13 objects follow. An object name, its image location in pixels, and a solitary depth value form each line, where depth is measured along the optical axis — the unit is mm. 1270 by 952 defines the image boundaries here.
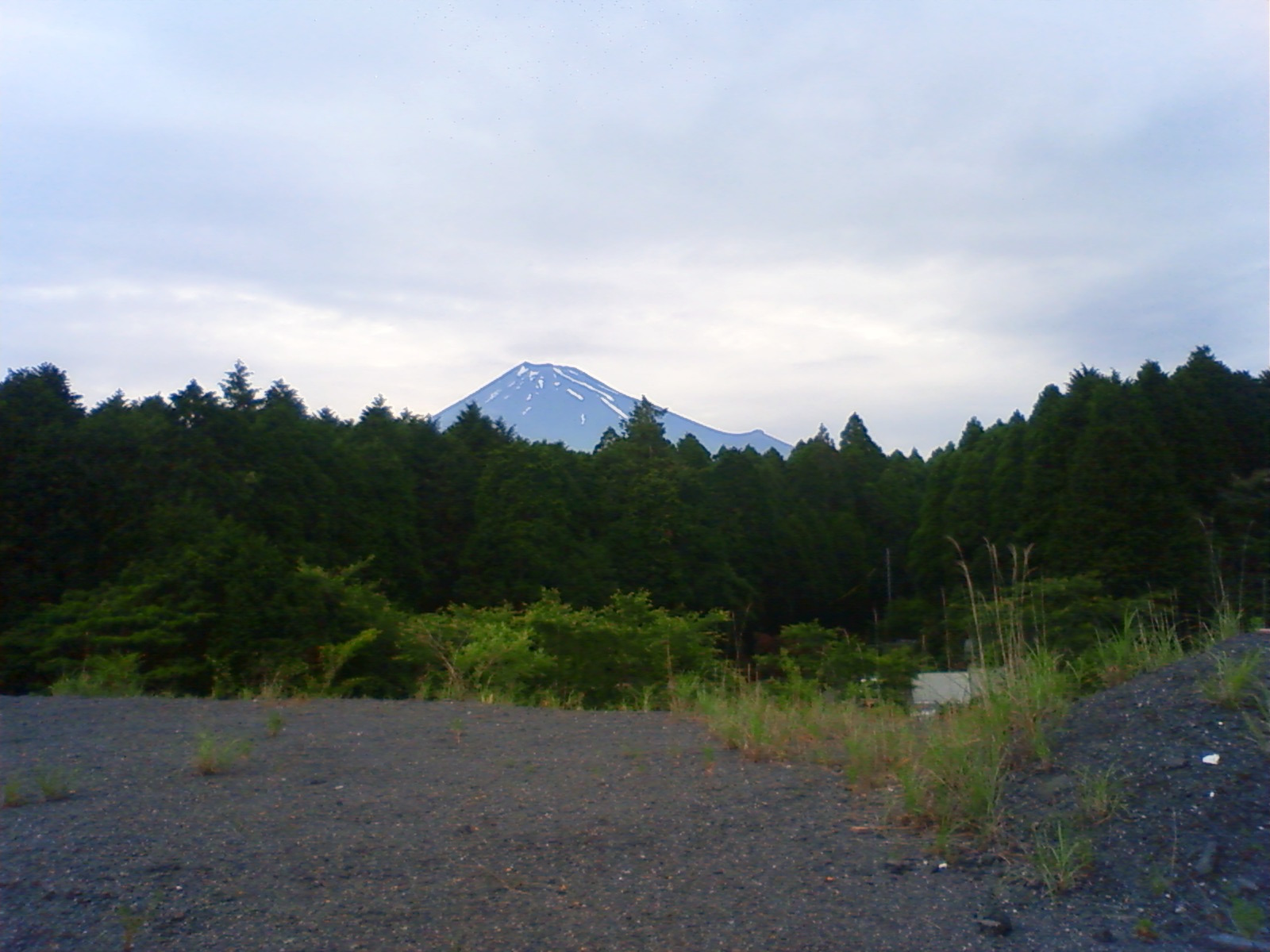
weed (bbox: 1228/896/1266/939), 3500
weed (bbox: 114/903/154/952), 3432
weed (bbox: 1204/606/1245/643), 6098
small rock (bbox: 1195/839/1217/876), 3861
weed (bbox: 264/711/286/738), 7039
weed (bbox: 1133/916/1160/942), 3582
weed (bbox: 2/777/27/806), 4918
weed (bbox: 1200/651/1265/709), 4875
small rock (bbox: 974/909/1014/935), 3691
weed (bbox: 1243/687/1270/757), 4492
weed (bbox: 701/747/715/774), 6117
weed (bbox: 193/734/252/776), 5641
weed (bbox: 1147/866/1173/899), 3824
